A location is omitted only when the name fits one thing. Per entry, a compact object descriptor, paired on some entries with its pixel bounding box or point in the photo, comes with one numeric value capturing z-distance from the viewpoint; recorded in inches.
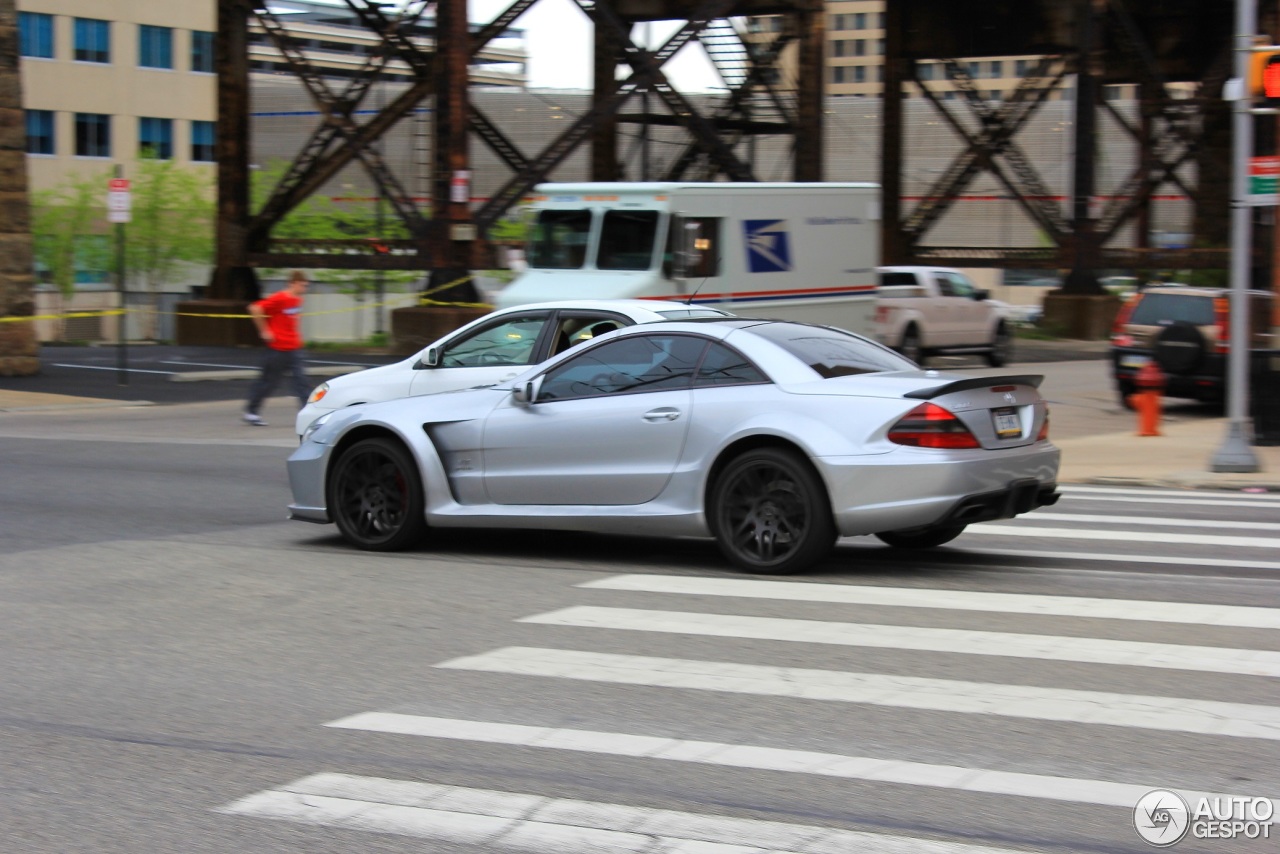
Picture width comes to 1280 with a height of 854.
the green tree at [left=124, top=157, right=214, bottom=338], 2564.0
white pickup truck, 1136.8
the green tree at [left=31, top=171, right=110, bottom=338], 2518.5
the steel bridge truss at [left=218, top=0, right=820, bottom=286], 1301.7
